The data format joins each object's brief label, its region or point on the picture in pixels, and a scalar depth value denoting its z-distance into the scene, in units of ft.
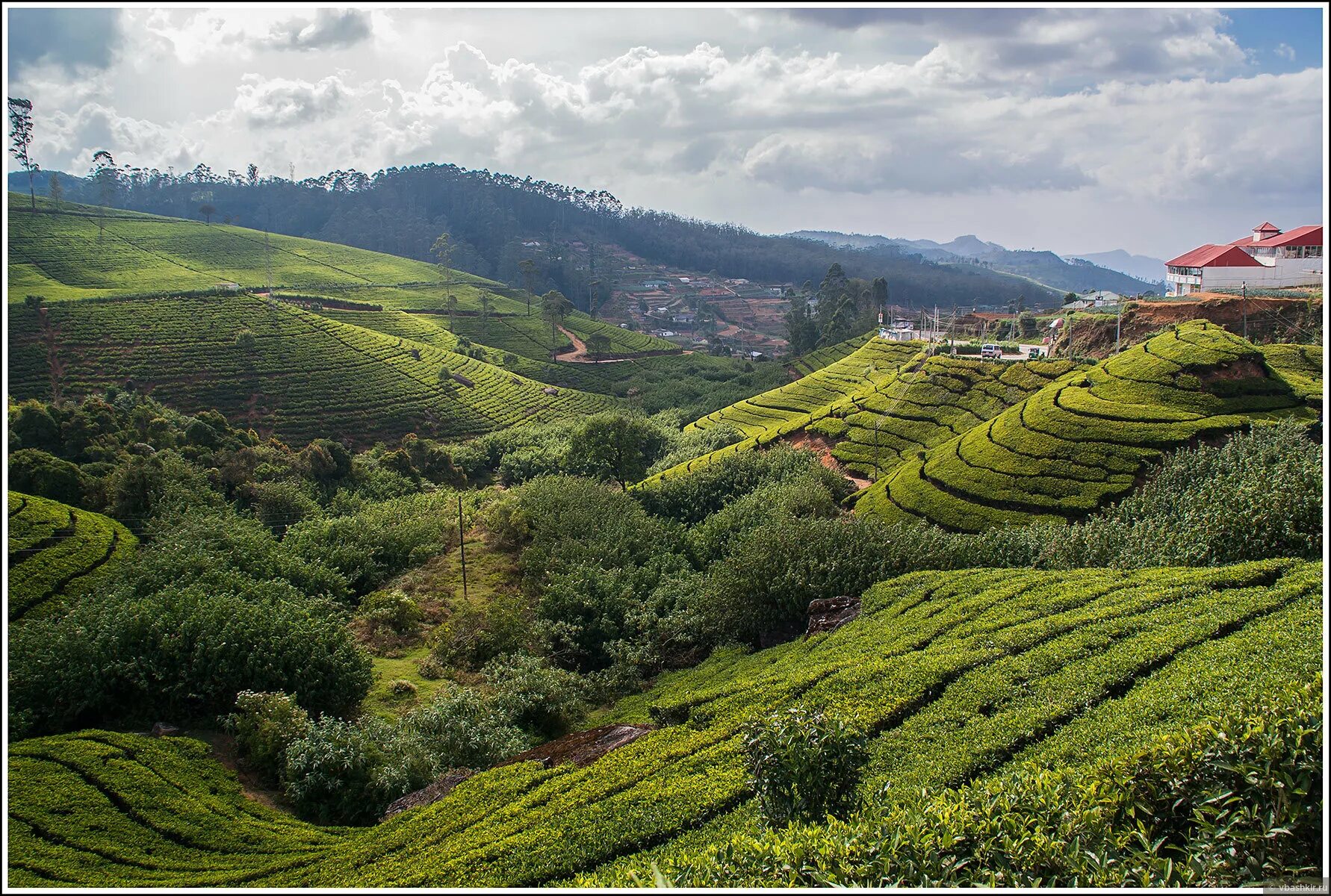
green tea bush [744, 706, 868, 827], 28.99
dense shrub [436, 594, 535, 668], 79.66
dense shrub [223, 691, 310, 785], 52.85
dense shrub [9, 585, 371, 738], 54.70
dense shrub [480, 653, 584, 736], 63.98
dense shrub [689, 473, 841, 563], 98.02
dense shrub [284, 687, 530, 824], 50.03
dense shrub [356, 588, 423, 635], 86.89
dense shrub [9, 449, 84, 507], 100.99
